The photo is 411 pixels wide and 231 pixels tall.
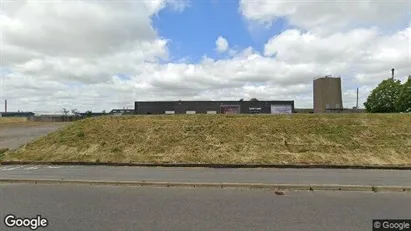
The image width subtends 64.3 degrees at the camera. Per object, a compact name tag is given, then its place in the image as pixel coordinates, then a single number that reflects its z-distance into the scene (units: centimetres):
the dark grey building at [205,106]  6859
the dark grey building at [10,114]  11893
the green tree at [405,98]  3753
